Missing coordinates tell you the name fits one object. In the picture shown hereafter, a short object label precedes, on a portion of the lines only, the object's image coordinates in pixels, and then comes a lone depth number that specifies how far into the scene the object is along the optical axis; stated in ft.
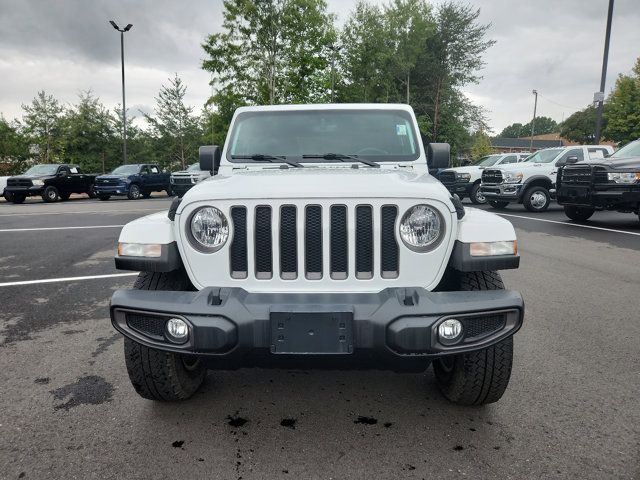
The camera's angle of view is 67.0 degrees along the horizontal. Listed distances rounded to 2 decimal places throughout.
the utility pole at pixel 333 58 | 107.65
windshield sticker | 12.76
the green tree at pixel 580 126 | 202.18
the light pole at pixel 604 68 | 57.52
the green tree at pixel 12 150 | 105.91
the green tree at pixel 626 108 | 124.36
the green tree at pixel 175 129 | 139.74
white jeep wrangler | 6.84
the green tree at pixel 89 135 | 114.73
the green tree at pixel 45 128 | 112.37
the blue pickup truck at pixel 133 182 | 72.18
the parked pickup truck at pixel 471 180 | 54.54
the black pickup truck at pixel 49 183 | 64.23
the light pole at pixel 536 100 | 214.48
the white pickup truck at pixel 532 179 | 45.75
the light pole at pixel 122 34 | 92.48
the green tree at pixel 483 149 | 202.04
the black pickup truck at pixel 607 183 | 32.35
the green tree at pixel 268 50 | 104.22
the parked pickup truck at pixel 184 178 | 65.51
